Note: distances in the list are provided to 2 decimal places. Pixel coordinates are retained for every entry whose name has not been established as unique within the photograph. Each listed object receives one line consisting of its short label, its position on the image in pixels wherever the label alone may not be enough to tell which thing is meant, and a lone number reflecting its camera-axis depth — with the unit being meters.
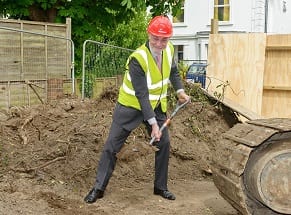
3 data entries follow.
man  5.30
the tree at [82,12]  10.85
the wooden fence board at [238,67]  7.30
